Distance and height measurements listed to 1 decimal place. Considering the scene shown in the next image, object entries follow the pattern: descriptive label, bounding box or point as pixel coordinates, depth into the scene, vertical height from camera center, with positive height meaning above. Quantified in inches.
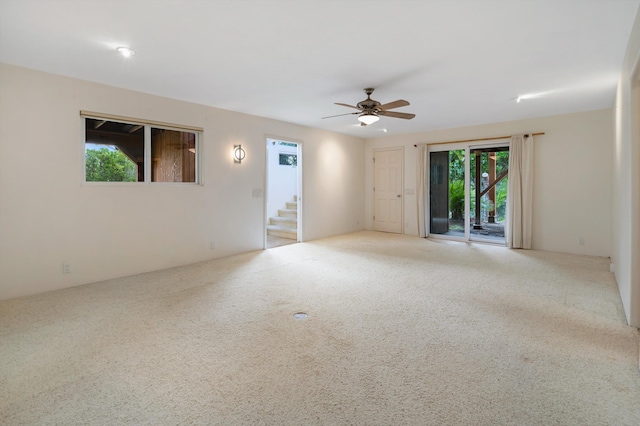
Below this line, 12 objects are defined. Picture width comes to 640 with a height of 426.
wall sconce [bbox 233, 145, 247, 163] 221.9 +42.6
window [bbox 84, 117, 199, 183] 164.9 +35.6
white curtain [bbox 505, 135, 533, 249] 239.5 +17.0
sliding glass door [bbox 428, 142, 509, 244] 271.7 +20.1
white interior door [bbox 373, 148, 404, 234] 318.3 +24.2
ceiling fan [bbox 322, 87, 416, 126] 168.0 +56.2
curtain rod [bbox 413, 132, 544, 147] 237.1 +61.3
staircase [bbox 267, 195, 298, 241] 296.2 -9.4
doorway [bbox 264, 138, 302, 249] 309.9 +25.0
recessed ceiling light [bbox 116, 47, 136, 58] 122.7 +64.2
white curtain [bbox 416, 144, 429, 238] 294.7 +29.3
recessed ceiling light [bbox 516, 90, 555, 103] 180.7 +68.8
